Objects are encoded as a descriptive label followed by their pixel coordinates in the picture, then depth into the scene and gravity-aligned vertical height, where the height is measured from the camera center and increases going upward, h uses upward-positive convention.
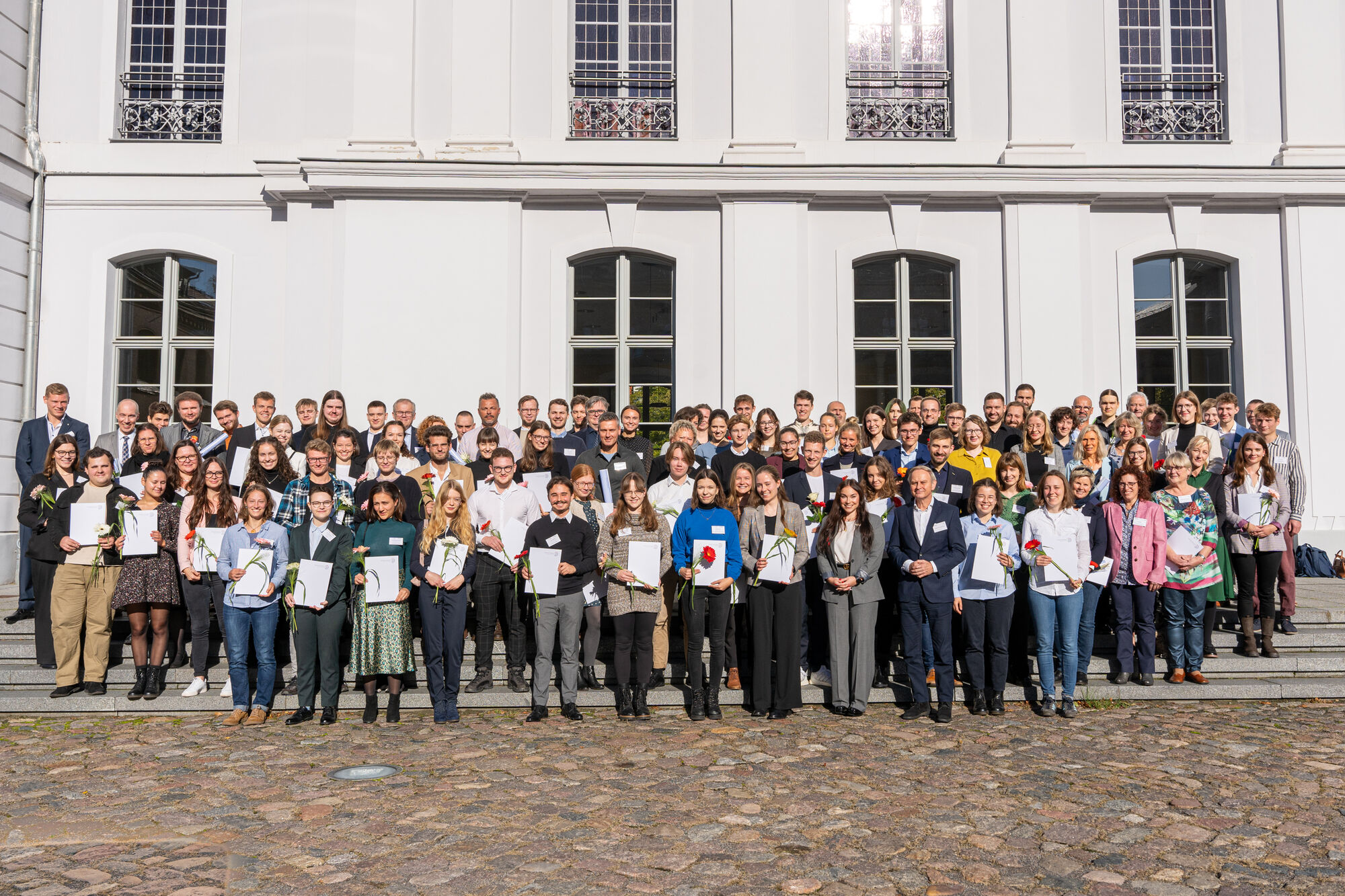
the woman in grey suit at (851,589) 7.17 -0.67
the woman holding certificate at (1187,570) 7.52 -0.54
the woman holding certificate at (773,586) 7.11 -0.65
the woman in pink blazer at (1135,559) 7.43 -0.46
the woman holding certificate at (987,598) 7.11 -0.72
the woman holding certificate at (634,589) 7.12 -0.67
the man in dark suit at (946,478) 7.73 +0.16
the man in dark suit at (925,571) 7.09 -0.52
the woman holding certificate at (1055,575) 7.11 -0.55
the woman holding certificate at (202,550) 7.23 -0.39
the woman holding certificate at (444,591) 7.00 -0.68
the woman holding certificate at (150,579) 7.30 -0.61
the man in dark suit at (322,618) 6.97 -0.87
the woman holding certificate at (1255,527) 7.92 -0.22
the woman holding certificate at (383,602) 6.92 -0.74
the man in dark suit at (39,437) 8.98 +0.55
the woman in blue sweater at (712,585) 7.12 -0.60
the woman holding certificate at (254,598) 6.96 -0.72
